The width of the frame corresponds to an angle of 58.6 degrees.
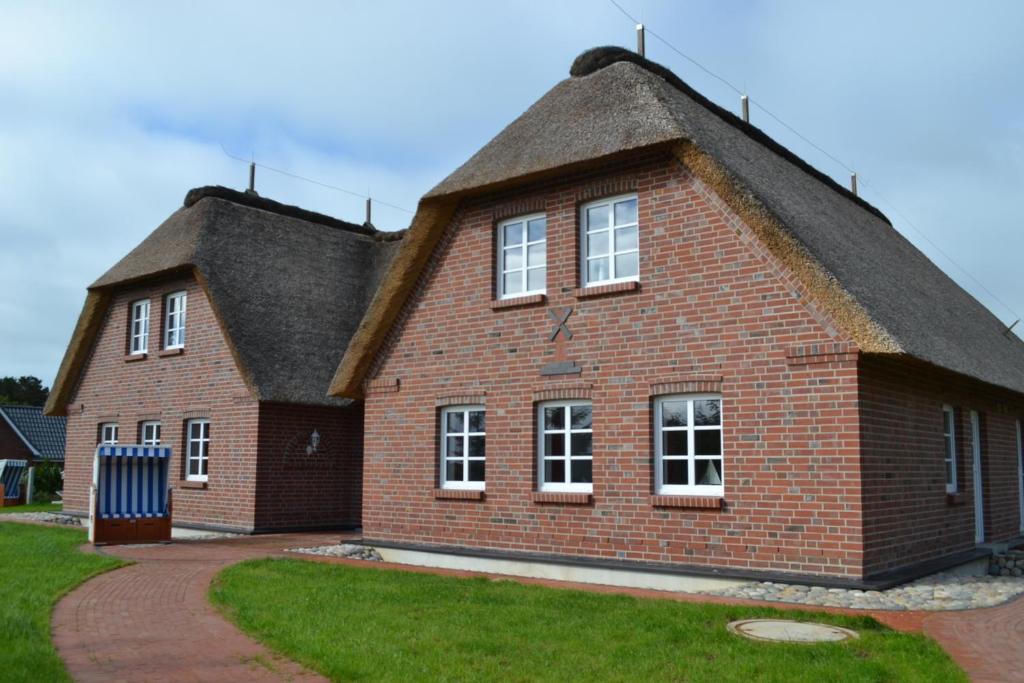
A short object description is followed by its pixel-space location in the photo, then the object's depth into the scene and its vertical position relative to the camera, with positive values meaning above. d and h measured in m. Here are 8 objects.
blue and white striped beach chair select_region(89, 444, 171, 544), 16.50 -0.94
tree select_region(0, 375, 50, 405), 72.75 +4.26
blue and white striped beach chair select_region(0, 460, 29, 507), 29.47 -1.14
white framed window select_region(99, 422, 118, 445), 22.42 +0.29
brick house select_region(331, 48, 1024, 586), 10.68 +1.08
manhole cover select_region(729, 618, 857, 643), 7.84 -1.60
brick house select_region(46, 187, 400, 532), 18.70 +1.82
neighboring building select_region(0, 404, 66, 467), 40.00 +0.27
